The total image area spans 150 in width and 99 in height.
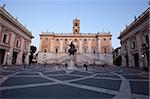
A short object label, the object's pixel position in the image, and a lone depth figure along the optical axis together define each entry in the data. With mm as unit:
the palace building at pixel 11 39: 24844
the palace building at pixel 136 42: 22681
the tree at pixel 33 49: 59609
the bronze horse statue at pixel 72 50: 24719
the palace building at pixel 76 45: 49812
